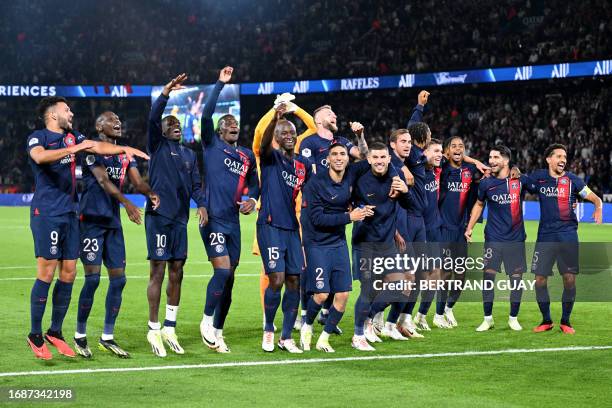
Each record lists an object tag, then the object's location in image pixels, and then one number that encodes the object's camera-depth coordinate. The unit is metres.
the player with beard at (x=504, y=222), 22.73
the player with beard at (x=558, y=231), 22.06
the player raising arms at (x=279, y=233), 18.91
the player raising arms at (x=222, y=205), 19.14
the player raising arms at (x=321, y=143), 21.62
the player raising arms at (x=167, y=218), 18.55
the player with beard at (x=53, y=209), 17.44
